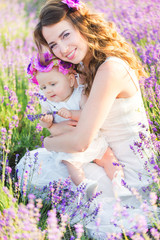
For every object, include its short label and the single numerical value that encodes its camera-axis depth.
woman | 2.13
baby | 2.39
